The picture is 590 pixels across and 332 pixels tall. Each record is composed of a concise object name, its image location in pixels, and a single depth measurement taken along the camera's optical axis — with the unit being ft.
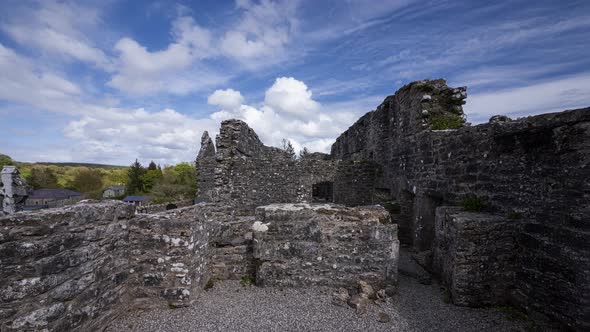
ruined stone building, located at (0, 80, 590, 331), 9.41
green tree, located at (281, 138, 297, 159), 136.26
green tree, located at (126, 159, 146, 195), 145.94
